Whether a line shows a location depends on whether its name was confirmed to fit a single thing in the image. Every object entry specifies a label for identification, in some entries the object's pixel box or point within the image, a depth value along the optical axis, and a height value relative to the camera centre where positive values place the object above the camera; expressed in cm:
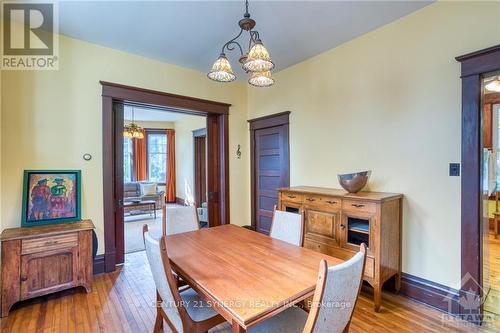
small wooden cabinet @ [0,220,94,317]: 229 -93
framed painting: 268 -35
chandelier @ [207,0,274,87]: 175 +73
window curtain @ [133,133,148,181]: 838 +16
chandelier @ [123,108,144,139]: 633 +85
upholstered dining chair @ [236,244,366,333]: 101 -57
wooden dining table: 115 -63
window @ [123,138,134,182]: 829 +20
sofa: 718 -87
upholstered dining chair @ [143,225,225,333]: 135 -82
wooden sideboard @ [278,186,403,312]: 232 -64
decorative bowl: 263 -18
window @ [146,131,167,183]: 873 +28
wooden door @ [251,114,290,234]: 403 -4
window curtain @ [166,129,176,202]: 867 -11
